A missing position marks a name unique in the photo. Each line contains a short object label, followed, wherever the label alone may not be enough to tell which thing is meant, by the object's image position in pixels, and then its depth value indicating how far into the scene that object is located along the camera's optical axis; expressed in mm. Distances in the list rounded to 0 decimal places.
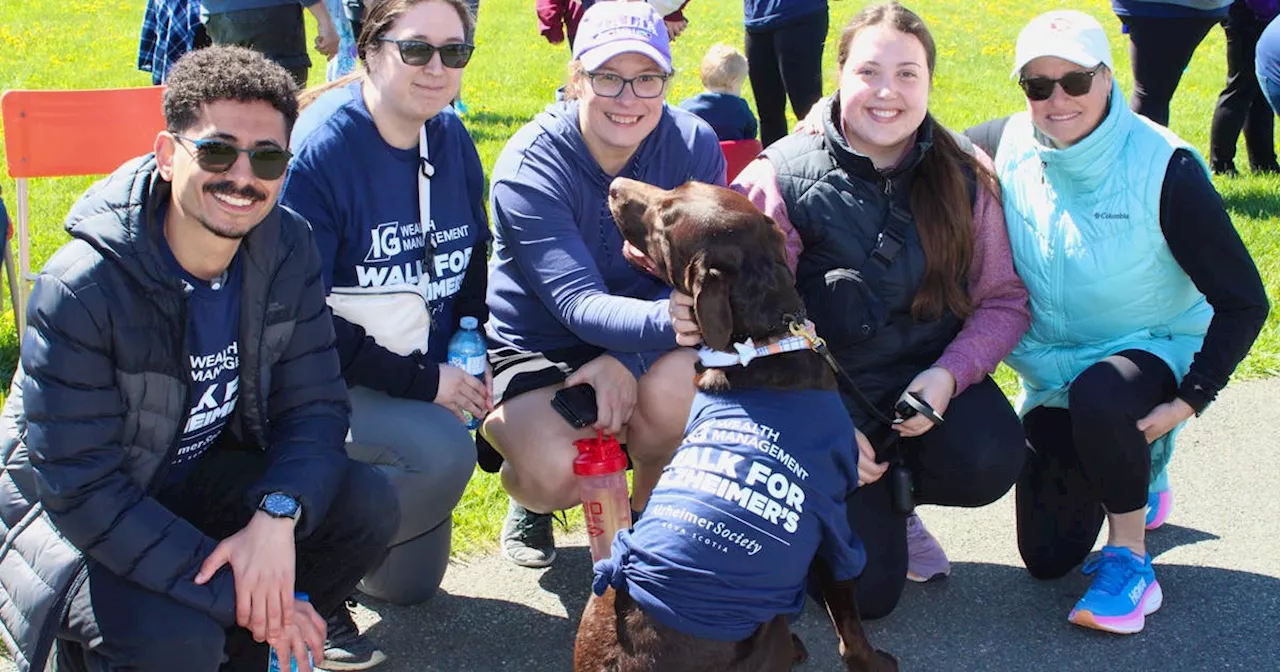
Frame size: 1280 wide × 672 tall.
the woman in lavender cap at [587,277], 3600
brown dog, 2898
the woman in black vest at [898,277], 3639
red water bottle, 3604
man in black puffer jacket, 2613
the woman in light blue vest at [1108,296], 3564
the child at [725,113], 6262
